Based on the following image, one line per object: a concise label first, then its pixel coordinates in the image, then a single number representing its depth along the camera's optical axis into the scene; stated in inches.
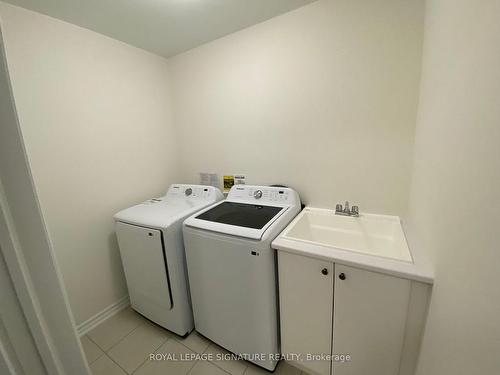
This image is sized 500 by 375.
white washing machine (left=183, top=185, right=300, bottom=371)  47.1
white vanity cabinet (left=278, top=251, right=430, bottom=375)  37.3
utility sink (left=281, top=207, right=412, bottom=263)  52.7
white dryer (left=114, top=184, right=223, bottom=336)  56.7
